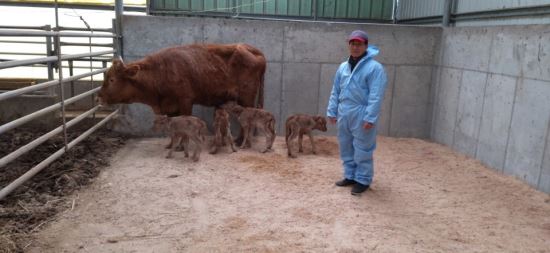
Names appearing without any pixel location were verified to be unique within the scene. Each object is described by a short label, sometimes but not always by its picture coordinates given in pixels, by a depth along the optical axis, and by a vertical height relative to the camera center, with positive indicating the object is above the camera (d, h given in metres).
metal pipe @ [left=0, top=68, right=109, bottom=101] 4.10 -0.55
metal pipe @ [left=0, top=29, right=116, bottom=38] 4.07 +0.04
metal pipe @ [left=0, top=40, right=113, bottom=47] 7.29 -0.09
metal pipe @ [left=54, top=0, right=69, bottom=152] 5.38 -0.34
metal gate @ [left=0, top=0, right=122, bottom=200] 4.16 -0.53
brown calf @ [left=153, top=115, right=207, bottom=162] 6.27 -1.24
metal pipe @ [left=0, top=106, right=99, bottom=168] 4.06 -1.16
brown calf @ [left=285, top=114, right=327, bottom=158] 6.75 -1.20
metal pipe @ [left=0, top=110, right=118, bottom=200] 4.09 -1.45
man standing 4.87 -0.68
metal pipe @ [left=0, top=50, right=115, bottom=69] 4.05 -0.26
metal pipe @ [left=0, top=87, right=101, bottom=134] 4.10 -0.86
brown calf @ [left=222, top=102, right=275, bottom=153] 6.95 -1.20
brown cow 6.75 -0.58
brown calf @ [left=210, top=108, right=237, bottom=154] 6.86 -1.34
